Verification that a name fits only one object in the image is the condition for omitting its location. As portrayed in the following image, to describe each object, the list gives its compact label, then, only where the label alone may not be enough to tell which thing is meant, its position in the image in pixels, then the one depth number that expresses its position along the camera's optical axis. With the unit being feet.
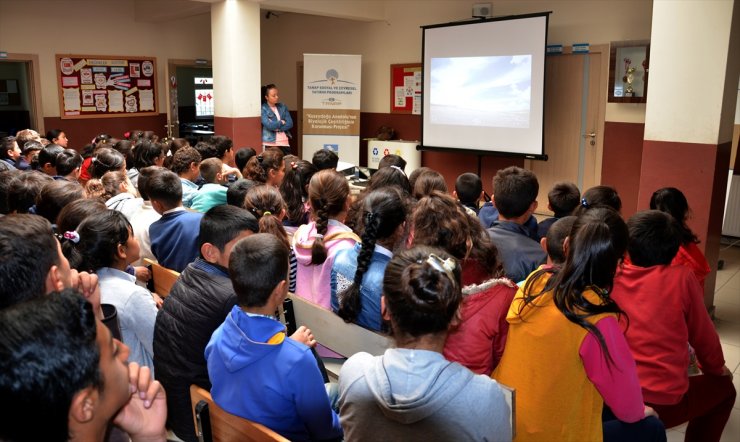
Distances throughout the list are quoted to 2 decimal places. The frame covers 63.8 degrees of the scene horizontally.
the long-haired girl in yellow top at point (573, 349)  5.24
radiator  20.45
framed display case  19.74
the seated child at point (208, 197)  12.56
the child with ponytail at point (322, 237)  8.36
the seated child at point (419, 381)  4.25
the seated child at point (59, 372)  3.09
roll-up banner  27.84
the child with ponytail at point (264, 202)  9.71
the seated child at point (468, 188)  11.99
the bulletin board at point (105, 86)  28.89
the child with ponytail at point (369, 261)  7.21
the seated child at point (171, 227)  9.89
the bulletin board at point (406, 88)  27.36
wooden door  21.83
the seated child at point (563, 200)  11.27
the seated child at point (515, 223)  8.55
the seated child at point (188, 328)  6.63
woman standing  25.34
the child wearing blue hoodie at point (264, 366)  5.32
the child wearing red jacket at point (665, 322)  6.79
